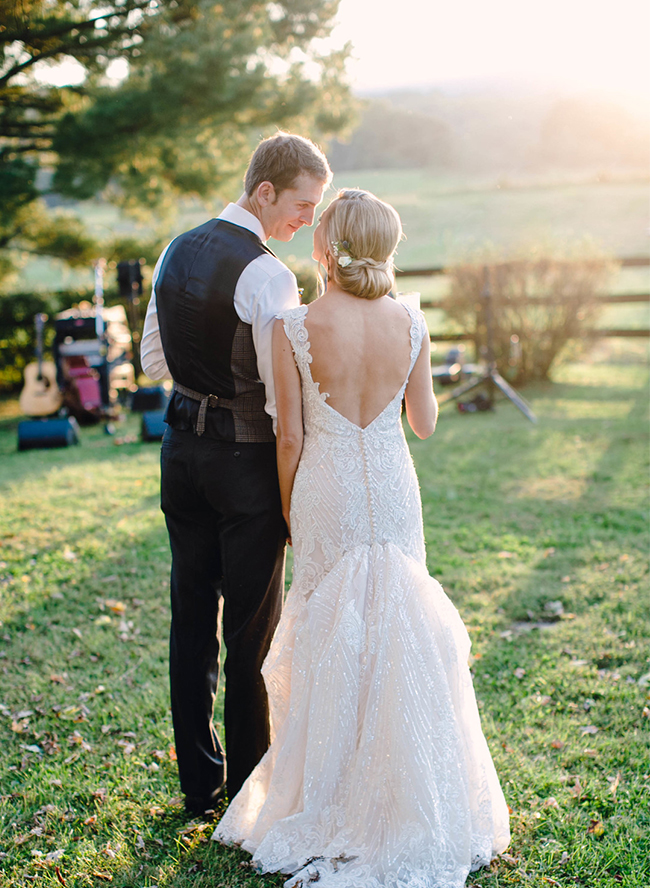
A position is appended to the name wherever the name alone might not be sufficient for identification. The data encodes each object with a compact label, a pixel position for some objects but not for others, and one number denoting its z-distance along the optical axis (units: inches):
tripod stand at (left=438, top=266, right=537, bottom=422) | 374.6
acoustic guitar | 433.7
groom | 92.3
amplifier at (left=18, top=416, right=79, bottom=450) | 364.5
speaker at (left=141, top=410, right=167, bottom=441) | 365.7
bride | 91.0
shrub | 435.2
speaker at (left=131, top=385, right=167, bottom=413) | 409.7
